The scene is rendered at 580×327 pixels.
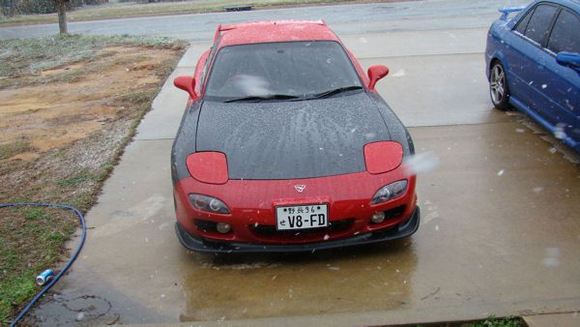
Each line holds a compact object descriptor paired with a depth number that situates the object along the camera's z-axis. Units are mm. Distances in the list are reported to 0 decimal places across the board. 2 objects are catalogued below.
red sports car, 3754
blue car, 5293
